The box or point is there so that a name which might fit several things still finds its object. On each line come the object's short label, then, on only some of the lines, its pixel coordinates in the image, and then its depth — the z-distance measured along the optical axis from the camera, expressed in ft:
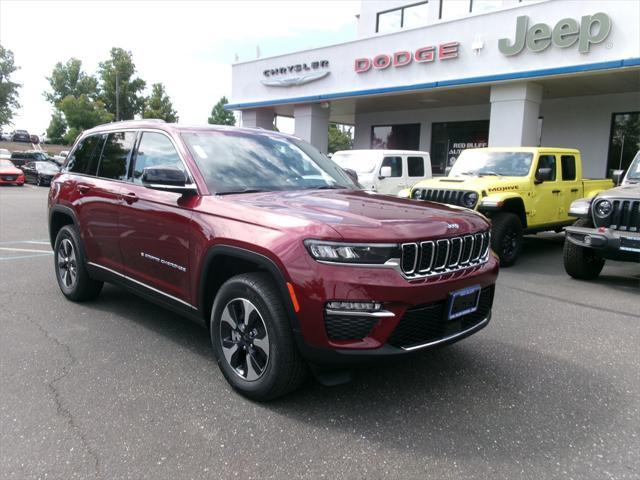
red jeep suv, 9.34
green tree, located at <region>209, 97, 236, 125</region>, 266.20
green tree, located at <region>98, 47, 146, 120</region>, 199.00
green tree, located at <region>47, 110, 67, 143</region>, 228.22
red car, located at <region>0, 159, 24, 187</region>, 79.77
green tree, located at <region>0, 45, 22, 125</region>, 209.36
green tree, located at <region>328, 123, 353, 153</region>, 235.61
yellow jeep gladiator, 26.21
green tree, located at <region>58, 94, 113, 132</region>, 161.79
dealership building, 40.86
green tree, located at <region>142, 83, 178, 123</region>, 184.00
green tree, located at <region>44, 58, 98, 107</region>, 232.73
